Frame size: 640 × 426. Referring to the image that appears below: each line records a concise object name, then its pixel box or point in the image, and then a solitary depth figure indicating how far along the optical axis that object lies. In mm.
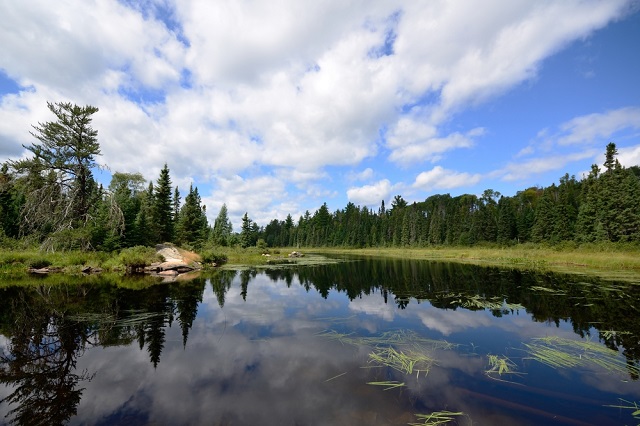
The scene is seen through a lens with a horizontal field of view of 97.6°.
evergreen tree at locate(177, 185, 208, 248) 44125
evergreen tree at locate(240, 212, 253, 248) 61688
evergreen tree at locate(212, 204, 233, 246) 88088
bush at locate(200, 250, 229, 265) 36519
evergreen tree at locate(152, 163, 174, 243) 40594
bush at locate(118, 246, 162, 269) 27344
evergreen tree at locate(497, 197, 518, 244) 75250
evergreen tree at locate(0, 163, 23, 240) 42000
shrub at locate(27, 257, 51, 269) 25594
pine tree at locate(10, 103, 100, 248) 27906
